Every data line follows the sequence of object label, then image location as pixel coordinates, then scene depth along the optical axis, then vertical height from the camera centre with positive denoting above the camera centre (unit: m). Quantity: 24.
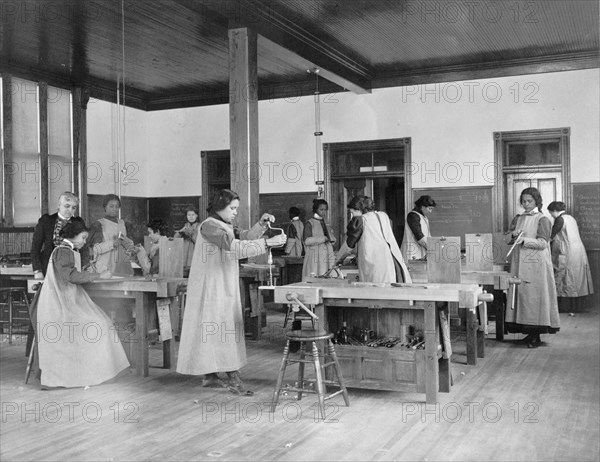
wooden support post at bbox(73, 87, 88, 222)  11.76 +1.46
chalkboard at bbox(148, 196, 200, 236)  13.31 +0.41
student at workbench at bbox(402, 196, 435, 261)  8.26 -0.06
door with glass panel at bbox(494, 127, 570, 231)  10.68 +0.91
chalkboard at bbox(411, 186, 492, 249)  11.13 +0.23
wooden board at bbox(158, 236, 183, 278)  6.43 -0.26
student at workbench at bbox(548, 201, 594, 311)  10.15 -0.50
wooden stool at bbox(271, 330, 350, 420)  4.82 -1.01
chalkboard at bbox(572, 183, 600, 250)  10.50 +0.17
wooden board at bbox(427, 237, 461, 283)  5.59 -0.28
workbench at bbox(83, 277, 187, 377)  5.96 -0.57
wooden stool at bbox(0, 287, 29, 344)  8.08 -0.85
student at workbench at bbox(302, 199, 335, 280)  9.41 -0.28
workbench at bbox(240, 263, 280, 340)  7.89 -0.75
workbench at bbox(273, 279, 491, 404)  5.03 -0.75
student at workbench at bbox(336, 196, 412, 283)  5.93 -0.19
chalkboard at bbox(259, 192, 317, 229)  12.26 +0.43
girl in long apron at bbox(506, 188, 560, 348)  7.26 -0.59
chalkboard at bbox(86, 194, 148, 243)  12.52 +0.31
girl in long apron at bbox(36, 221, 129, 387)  5.59 -0.81
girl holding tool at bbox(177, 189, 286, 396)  5.36 -0.63
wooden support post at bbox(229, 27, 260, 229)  8.20 +1.29
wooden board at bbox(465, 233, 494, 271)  6.97 -0.28
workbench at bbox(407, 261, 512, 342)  6.71 -0.54
